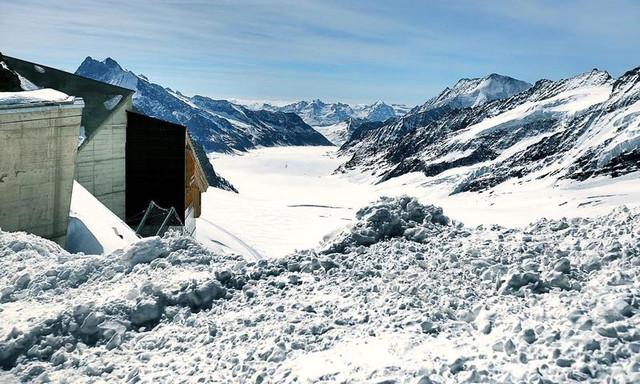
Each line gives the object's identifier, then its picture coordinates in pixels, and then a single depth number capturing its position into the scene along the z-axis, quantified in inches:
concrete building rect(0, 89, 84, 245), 607.8
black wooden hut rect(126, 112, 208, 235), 1168.8
